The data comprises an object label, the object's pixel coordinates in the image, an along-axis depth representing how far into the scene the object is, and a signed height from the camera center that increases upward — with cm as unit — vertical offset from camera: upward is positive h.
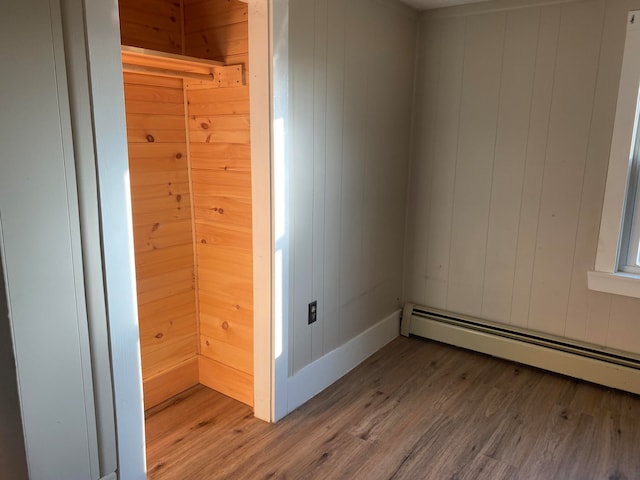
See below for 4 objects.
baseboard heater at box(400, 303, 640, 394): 255 -113
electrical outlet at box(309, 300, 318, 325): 241 -82
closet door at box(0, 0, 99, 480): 125 -27
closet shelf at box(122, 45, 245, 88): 187 +33
